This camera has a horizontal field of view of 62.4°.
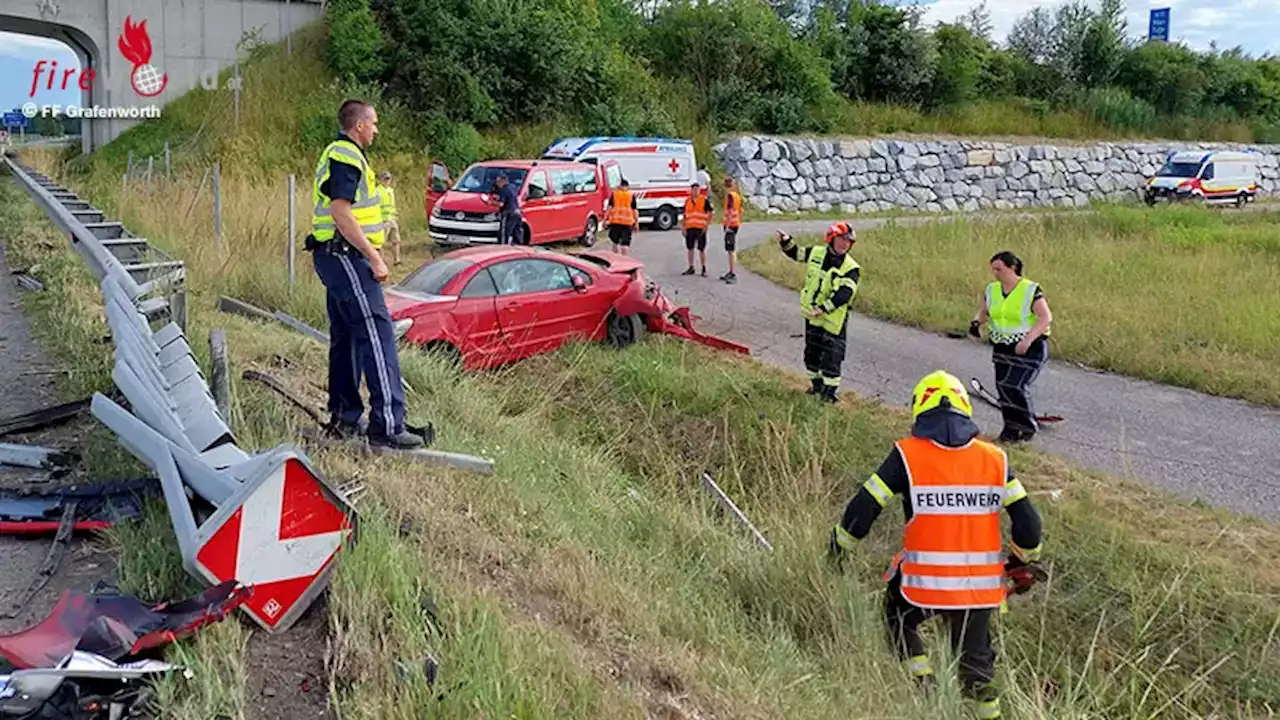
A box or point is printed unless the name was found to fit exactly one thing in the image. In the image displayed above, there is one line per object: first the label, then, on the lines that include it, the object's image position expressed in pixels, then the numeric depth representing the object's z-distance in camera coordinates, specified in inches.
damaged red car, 382.0
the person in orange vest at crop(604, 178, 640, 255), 717.6
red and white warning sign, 123.7
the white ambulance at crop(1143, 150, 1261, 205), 1389.0
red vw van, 750.5
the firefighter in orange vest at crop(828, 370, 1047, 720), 169.9
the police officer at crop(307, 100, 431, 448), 197.2
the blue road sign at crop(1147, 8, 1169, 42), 1947.6
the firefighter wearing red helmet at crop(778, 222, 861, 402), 361.4
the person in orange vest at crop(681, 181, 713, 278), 687.7
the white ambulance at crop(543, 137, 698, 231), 951.6
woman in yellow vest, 327.3
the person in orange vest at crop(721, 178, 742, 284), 685.9
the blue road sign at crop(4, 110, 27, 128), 1576.0
